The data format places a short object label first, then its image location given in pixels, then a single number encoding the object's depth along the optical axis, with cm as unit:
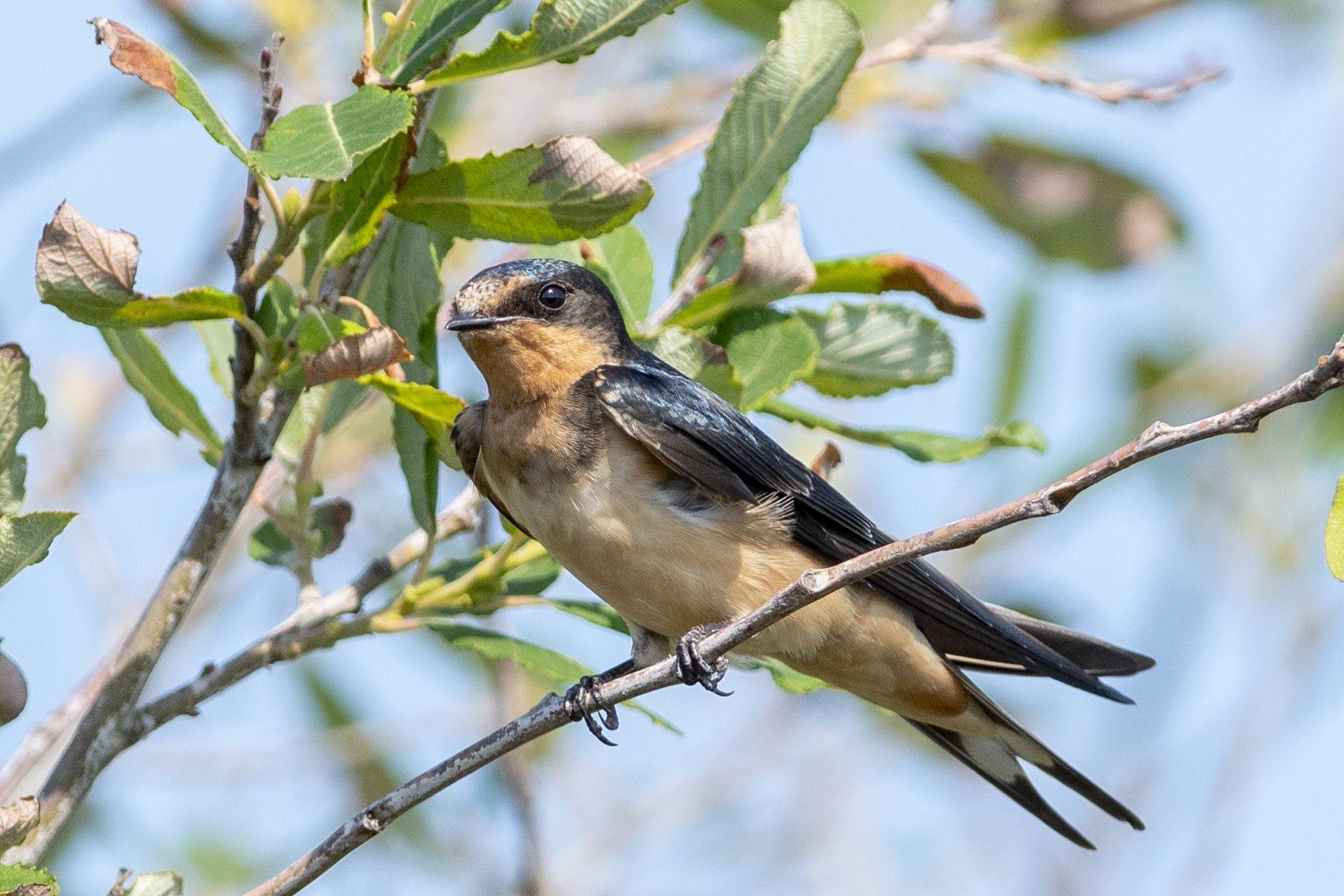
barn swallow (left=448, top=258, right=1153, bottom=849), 675
